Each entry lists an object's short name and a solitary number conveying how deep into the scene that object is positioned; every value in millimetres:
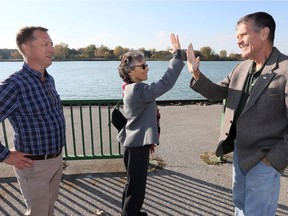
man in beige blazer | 2221
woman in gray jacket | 2730
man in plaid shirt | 2322
